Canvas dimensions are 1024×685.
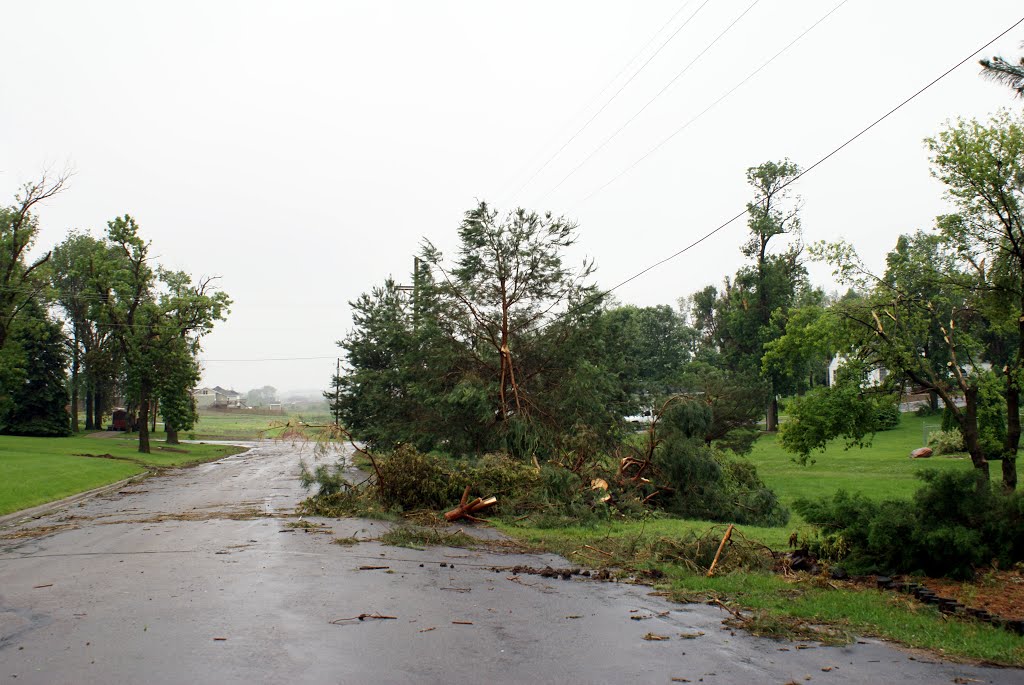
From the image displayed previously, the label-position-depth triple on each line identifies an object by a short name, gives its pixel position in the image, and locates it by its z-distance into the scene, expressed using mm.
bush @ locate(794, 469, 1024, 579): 9016
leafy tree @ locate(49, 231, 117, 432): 62091
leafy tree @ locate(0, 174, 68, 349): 37562
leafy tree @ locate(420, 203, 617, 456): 25125
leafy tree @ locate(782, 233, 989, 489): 19703
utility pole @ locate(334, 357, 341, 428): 45469
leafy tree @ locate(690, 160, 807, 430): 55656
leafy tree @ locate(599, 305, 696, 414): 70500
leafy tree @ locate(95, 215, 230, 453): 43594
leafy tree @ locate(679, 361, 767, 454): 36094
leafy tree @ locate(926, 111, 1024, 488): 15891
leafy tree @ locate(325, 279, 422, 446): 27875
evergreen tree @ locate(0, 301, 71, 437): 53906
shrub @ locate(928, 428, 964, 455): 37375
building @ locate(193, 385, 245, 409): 158250
